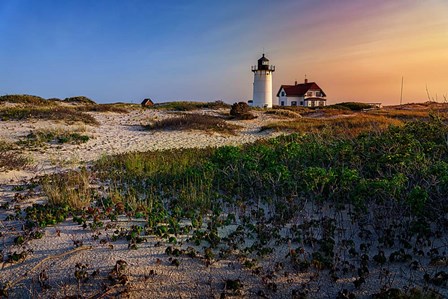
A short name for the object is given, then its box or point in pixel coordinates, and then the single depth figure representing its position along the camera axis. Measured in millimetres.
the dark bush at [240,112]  30562
